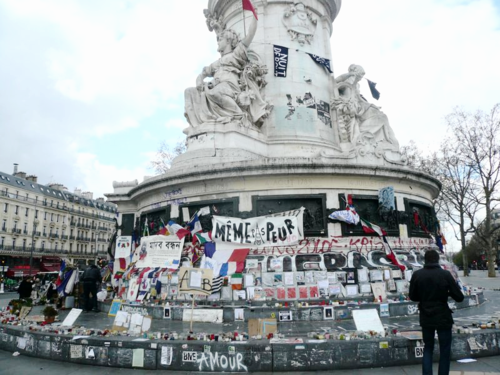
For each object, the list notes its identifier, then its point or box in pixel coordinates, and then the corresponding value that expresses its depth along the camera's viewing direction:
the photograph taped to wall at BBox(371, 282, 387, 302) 10.73
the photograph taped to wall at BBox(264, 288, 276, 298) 10.76
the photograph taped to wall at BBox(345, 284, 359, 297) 11.02
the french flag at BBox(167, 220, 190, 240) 12.79
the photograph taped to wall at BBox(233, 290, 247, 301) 10.85
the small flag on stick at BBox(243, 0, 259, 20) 16.70
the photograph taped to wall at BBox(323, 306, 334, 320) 9.81
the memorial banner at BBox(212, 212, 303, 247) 12.04
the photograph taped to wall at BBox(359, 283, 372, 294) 11.12
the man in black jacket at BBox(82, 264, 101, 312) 12.92
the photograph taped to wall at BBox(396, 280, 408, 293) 11.42
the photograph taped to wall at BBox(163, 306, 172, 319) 10.50
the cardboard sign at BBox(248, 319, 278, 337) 7.02
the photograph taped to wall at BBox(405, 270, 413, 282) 11.60
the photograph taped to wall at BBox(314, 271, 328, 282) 11.05
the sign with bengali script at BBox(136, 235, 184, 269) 12.30
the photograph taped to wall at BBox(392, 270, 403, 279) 11.58
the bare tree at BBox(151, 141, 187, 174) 41.28
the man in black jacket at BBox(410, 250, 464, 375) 5.39
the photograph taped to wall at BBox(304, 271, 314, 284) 11.03
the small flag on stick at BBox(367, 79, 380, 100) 20.50
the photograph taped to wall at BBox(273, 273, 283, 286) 11.02
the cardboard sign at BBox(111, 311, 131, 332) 7.56
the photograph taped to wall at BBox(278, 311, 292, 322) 9.78
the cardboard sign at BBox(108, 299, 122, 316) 9.32
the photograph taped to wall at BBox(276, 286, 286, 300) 10.73
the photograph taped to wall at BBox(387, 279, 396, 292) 11.40
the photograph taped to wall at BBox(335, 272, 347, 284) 11.17
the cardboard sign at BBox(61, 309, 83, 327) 8.11
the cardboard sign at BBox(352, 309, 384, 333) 6.80
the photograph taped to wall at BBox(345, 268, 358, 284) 11.23
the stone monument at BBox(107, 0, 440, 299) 12.50
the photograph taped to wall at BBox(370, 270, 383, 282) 11.33
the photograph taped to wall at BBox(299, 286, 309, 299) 10.76
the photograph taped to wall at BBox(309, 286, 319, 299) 10.77
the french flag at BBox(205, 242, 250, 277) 11.42
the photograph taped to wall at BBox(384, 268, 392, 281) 11.45
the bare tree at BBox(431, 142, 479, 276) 37.03
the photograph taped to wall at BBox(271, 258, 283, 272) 11.27
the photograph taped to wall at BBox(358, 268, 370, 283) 11.25
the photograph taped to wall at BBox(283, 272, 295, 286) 10.98
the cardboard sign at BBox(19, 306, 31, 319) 9.33
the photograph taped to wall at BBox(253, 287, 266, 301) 10.75
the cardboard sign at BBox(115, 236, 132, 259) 15.91
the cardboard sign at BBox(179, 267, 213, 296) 8.55
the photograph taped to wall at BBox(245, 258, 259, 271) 11.41
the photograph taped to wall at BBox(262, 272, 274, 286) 11.04
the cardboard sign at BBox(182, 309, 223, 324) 10.00
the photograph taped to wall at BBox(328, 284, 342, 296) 10.89
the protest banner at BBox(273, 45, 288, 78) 17.62
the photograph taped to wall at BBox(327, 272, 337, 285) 11.03
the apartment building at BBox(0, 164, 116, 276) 56.97
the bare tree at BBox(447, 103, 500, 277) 34.78
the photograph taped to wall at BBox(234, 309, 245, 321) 9.98
